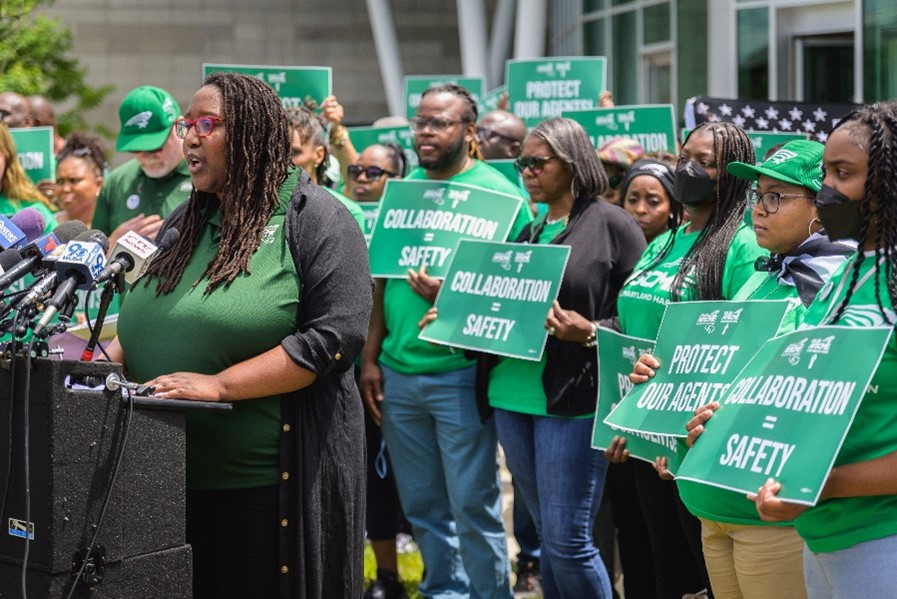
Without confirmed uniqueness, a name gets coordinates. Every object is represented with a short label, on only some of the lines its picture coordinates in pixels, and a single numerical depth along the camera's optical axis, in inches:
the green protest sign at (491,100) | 460.4
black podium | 136.4
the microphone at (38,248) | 139.4
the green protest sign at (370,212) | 297.3
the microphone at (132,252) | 149.9
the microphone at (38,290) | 136.1
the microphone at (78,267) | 138.2
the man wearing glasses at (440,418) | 239.5
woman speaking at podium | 159.9
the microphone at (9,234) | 156.0
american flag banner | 283.4
